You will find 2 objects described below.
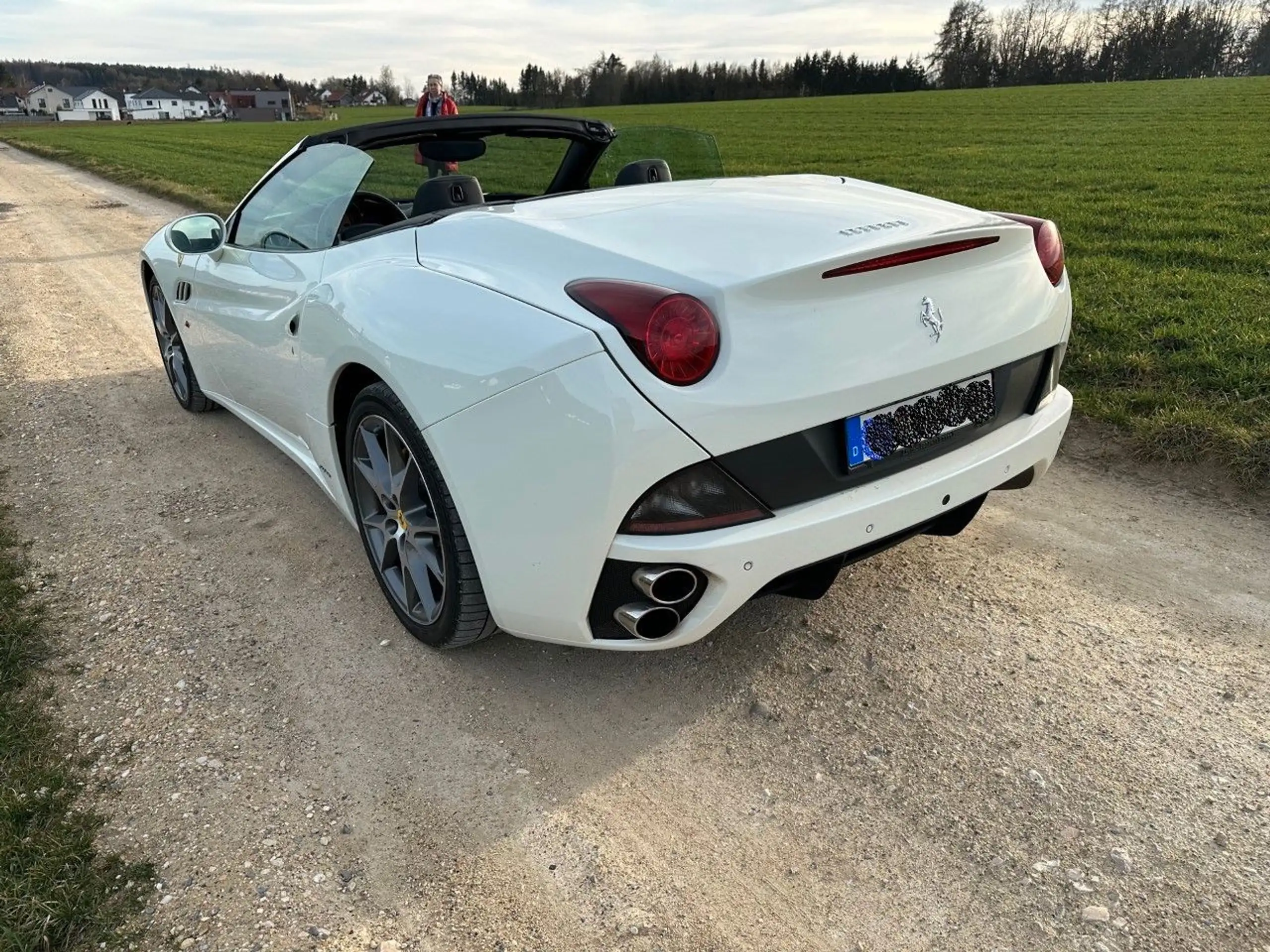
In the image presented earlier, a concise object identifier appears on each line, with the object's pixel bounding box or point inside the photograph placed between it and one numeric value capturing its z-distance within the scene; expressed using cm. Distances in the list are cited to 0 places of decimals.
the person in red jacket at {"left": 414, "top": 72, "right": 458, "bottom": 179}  994
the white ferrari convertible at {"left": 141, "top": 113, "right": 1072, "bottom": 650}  191
